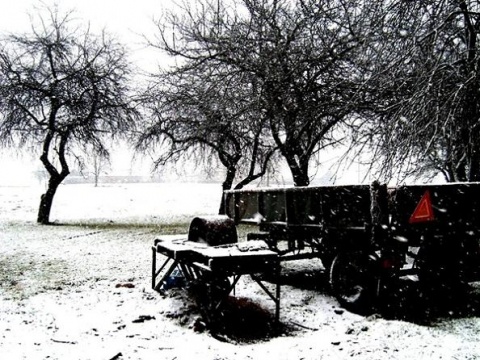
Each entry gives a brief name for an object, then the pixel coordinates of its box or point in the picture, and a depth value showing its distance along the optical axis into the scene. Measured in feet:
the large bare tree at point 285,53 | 36.47
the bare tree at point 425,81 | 20.36
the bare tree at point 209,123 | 40.16
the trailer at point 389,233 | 20.71
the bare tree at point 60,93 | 65.72
